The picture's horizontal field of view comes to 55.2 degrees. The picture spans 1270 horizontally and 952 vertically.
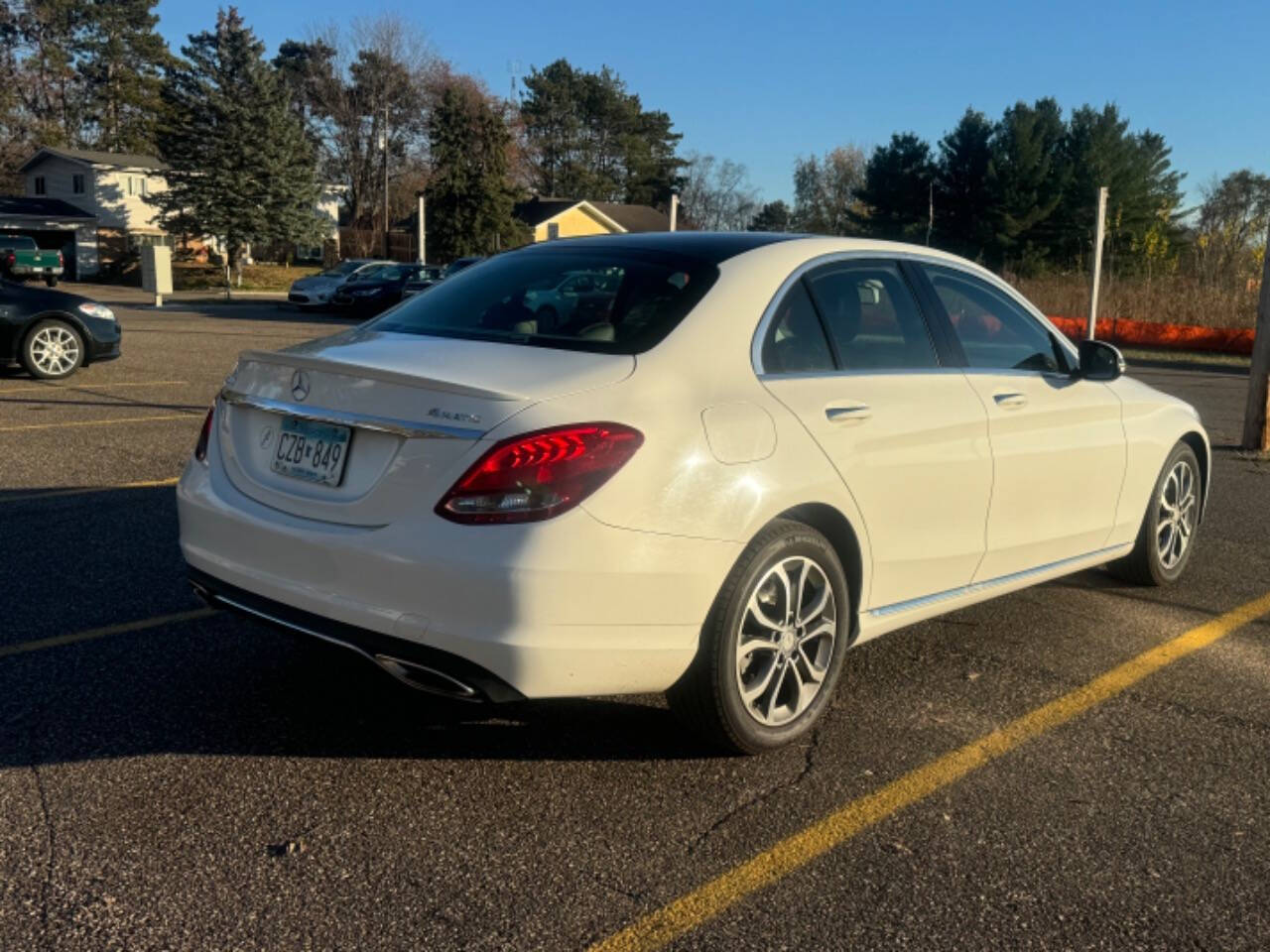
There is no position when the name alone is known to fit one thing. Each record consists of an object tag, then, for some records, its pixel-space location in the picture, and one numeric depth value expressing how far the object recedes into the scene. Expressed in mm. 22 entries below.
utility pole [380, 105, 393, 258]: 62500
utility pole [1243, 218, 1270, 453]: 11250
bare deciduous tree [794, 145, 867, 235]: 89894
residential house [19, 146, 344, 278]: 60500
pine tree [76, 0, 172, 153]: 80375
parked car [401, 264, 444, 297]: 32000
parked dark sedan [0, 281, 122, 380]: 12938
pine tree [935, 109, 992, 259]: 52875
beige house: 66625
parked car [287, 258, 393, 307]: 35000
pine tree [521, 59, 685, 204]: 87938
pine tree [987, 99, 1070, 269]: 51344
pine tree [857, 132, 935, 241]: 54469
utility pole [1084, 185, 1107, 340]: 20859
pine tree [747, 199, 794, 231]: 99188
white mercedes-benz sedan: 3217
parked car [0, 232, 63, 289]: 45562
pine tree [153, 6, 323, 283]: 51094
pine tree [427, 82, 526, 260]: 49250
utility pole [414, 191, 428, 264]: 39000
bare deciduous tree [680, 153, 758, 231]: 98375
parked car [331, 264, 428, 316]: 33000
